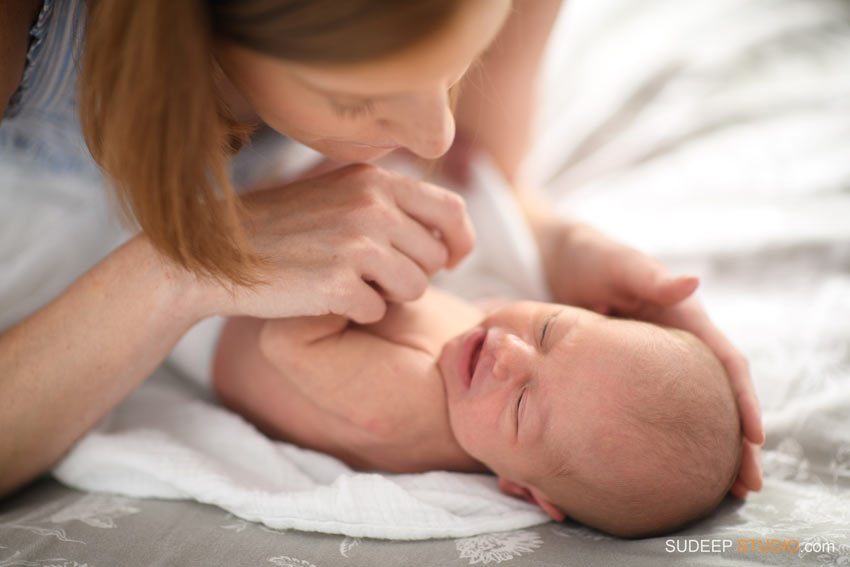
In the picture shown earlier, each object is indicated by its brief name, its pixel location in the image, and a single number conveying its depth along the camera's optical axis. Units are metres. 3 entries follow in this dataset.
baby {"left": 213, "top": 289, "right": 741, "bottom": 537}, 0.59
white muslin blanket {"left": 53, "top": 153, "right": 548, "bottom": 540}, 0.60
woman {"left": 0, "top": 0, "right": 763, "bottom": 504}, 0.52
